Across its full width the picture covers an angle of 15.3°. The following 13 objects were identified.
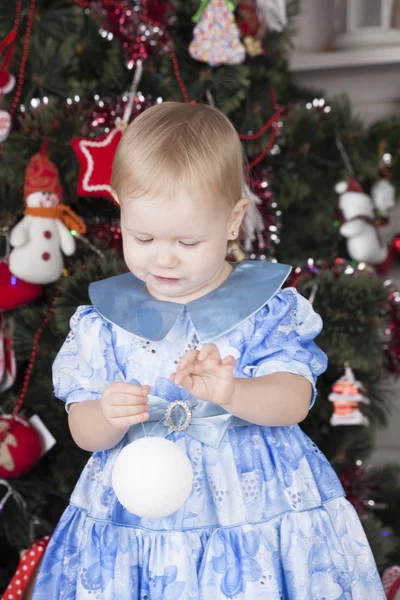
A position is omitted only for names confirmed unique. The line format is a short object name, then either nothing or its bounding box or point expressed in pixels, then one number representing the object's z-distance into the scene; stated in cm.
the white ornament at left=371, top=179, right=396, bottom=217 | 208
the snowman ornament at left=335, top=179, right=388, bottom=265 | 200
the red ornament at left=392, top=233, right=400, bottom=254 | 217
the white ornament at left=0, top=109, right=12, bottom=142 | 184
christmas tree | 183
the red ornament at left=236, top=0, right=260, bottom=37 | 191
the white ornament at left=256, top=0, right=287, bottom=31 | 193
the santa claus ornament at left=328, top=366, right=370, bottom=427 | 187
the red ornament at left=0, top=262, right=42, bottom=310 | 184
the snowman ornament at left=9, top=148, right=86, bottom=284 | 181
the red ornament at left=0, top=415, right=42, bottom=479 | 183
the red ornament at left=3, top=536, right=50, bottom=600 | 171
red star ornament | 181
